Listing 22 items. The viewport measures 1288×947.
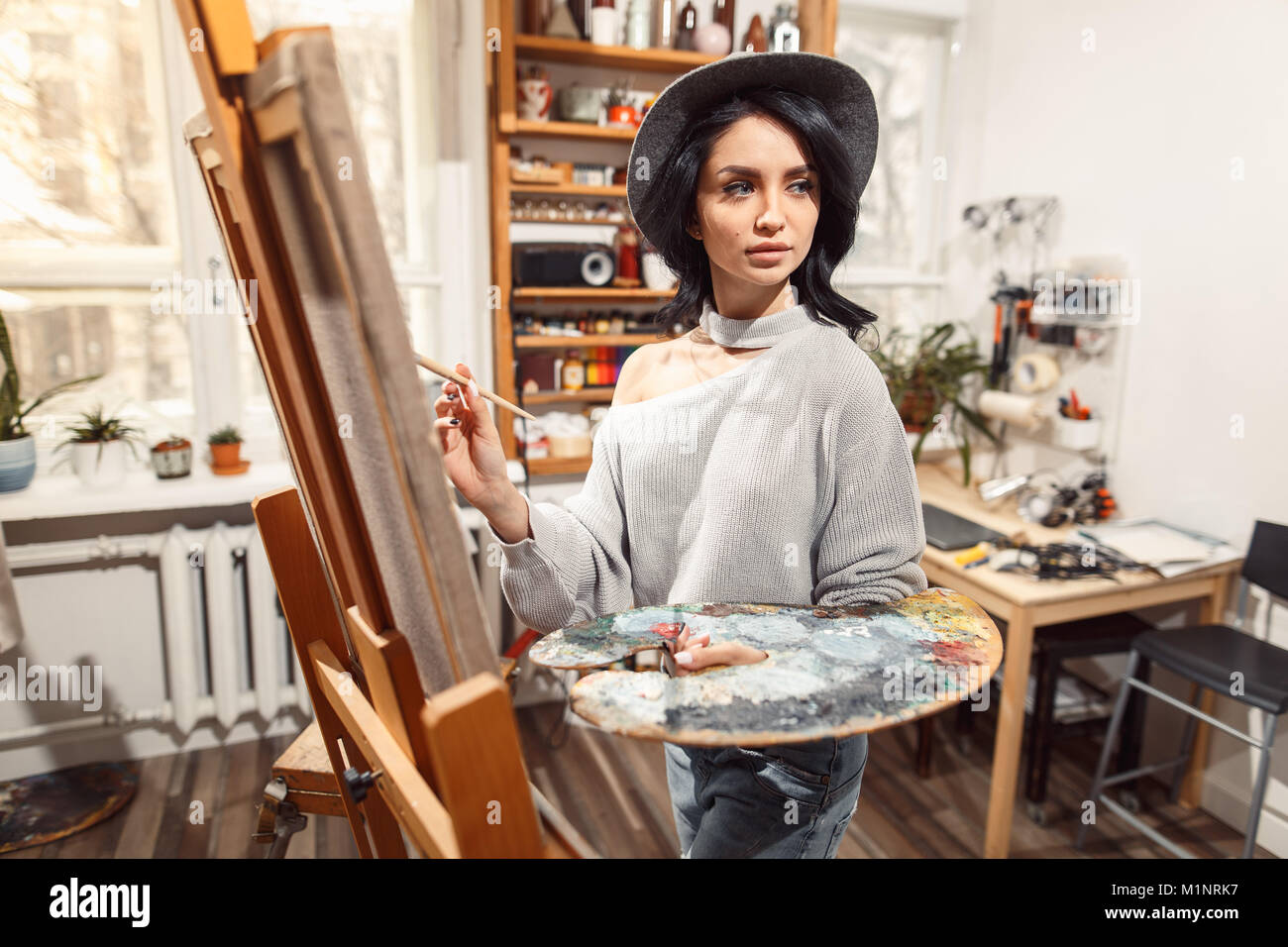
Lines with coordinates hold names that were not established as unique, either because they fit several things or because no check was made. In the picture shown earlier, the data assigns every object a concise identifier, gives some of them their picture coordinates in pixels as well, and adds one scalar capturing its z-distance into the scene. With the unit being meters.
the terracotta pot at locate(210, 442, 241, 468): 2.43
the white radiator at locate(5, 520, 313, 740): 2.33
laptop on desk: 2.41
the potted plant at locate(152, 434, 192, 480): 2.35
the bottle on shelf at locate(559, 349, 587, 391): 2.66
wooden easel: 0.53
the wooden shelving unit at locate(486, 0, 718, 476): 2.35
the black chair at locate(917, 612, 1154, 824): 2.29
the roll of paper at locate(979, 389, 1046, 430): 2.74
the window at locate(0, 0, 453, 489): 2.26
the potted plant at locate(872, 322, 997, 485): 2.97
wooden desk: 2.10
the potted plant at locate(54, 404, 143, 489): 2.27
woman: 0.86
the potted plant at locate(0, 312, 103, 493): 2.20
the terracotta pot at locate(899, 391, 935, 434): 3.06
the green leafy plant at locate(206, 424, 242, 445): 2.44
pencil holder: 2.63
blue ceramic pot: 2.20
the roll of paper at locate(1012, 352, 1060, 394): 2.72
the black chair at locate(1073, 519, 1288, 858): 1.93
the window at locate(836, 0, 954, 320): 3.18
